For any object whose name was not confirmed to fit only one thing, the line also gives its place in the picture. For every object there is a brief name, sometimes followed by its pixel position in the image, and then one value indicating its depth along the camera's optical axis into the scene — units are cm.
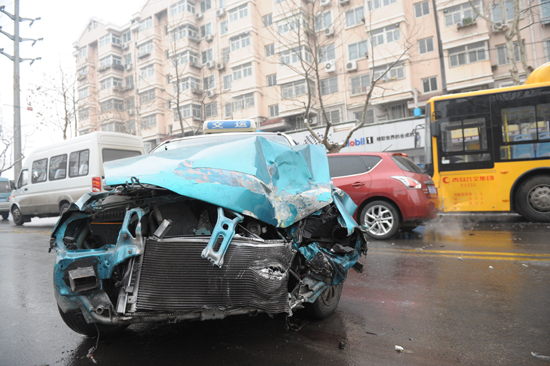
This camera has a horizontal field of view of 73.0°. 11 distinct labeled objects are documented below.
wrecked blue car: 227
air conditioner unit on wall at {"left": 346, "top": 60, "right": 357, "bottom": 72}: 2628
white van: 1089
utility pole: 1955
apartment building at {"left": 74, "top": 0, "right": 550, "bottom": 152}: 2280
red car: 682
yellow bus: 838
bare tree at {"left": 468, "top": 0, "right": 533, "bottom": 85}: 1376
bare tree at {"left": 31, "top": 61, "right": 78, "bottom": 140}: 2238
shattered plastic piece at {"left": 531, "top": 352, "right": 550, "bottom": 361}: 247
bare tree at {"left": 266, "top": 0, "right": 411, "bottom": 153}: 2533
